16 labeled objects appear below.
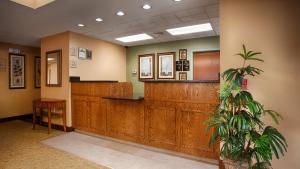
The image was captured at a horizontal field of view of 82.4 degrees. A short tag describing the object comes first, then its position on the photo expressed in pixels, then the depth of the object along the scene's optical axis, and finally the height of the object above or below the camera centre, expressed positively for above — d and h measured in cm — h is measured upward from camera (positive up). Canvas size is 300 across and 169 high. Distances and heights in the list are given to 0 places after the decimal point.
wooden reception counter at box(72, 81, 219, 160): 270 -57
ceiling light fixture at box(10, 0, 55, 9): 280 +134
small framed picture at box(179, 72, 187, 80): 513 +23
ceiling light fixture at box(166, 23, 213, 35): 397 +131
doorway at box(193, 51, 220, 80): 475 +51
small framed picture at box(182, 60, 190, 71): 506 +53
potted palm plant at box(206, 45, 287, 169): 158 -46
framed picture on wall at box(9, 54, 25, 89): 549 +38
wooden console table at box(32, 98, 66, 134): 413 -55
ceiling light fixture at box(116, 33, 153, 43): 477 +133
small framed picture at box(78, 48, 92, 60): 452 +78
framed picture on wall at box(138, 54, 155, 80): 565 +57
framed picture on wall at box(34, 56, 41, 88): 613 +39
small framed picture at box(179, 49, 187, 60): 508 +86
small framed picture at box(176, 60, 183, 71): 517 +54
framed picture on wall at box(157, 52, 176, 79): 529 +56
